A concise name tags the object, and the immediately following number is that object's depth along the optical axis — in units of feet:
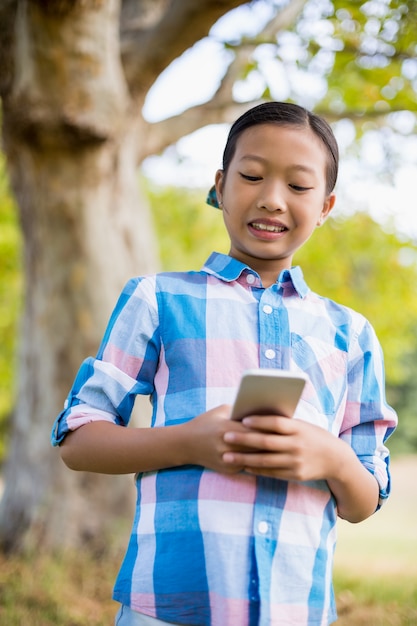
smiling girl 4.63
